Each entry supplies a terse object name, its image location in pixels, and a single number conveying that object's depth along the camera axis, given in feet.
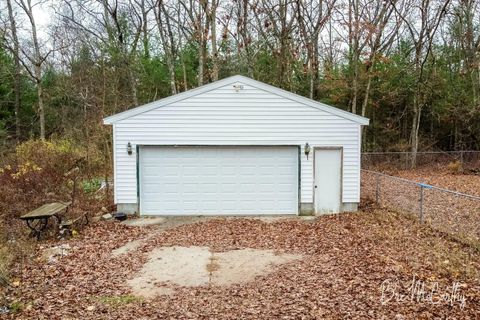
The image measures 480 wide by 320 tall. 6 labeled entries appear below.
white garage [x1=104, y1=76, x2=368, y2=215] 35.50
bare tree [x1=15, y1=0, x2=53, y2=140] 67.60
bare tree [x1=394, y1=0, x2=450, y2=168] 63.05
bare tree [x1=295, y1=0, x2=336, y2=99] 65.00
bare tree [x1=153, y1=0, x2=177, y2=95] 63.67
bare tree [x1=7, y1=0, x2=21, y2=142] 68.74
